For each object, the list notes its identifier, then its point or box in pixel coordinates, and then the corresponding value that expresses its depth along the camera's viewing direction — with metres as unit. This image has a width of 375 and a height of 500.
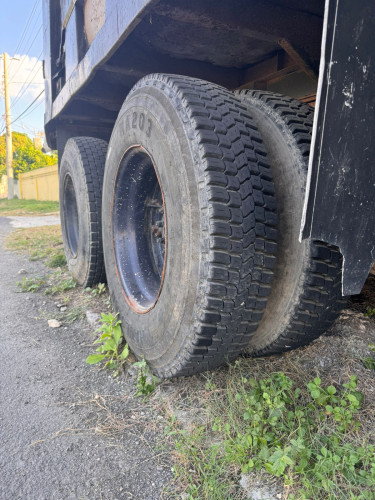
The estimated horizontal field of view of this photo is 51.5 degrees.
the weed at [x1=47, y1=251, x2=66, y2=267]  5.16
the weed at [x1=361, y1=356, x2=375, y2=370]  1.86
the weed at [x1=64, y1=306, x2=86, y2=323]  3.22
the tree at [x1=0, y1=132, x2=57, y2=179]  38.78
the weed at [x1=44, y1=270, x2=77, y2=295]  3.95
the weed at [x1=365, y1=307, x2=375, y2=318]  2.23
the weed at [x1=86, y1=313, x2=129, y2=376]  2.30
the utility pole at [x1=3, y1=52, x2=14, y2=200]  30.50
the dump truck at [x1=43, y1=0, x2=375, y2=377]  1.20
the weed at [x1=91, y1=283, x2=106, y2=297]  3.53
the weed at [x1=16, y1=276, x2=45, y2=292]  4.17
